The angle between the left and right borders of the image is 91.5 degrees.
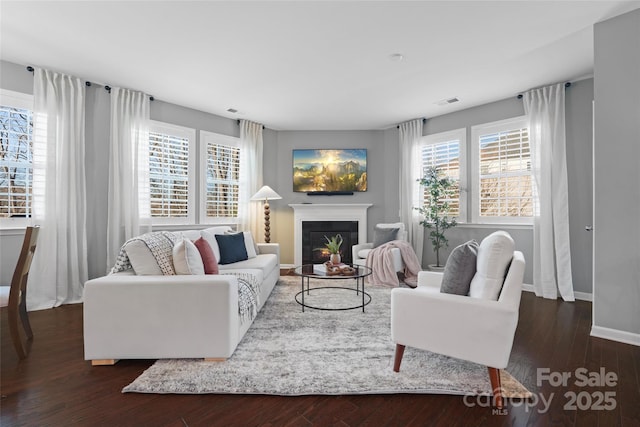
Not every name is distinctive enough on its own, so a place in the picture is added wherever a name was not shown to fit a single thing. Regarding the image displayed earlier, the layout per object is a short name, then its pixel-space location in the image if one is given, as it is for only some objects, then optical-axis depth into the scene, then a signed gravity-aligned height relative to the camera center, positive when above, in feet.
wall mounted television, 20.24 +2.87
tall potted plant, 16.48 +0.29
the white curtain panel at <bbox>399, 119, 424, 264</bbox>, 18.17 +2.00
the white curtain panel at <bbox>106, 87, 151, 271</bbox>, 13.52 +1.95
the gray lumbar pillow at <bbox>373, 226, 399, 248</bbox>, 16.79 -1.20
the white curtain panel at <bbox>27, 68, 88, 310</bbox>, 11.71 +0.85
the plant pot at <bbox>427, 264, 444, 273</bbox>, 16.37 -2.89
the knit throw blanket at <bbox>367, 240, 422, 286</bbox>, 14.94 -2.50
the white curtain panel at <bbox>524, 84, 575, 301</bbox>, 12.84 +0.77
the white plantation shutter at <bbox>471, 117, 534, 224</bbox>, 14.67 +2.01
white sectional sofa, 7.09 -2.41
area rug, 6.21 -3.45
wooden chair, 7.59 -2.04
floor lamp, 18.12 +0.88
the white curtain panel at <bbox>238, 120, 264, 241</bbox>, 18.52 +2.21
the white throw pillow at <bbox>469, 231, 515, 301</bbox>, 5.97 -1.01
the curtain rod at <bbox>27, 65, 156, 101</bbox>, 11.73 +5.43
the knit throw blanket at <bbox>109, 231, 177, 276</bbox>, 8.00 -1.09
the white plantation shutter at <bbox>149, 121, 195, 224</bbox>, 15.26 +2.03
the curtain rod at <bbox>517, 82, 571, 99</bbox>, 13.10 +5.44
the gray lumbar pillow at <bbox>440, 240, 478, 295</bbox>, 6.58 -1.23
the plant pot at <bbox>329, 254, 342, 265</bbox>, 12.13 -1.78
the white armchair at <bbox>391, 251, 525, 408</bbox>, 5.71 -2.15
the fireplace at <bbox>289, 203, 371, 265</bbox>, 19.81 -0.18
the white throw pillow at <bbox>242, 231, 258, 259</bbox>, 14.07 -1.50
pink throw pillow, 8.98 -1.27
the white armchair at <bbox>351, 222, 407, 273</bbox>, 15.35 -2.00
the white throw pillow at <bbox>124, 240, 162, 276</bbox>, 7.89 -1.22
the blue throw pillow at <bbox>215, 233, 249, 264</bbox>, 12.78 -1.47
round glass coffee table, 11.01 -2.21
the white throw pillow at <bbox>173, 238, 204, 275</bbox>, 7.95 -1.20
